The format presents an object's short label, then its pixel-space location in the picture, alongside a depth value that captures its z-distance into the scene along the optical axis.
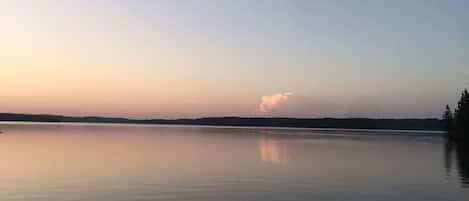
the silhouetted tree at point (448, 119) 132.59
